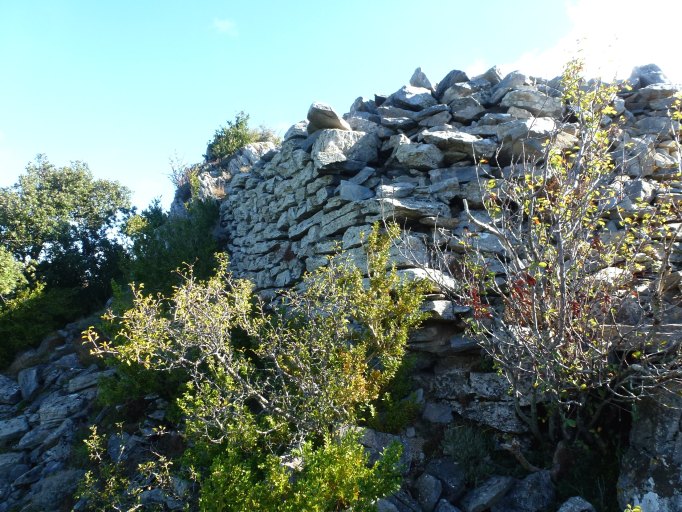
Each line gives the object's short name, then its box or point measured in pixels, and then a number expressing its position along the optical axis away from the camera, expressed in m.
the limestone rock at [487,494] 4.91
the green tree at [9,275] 13.15
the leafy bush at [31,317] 12.36
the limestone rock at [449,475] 5.22
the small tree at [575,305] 4.48
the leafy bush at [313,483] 4.25
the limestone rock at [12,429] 8.94
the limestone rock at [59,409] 8.92
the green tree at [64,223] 15.73
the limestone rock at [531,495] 4.86
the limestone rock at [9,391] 10.55
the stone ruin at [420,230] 5.02
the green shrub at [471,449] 5.31
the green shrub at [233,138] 18.61
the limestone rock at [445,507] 4.93
